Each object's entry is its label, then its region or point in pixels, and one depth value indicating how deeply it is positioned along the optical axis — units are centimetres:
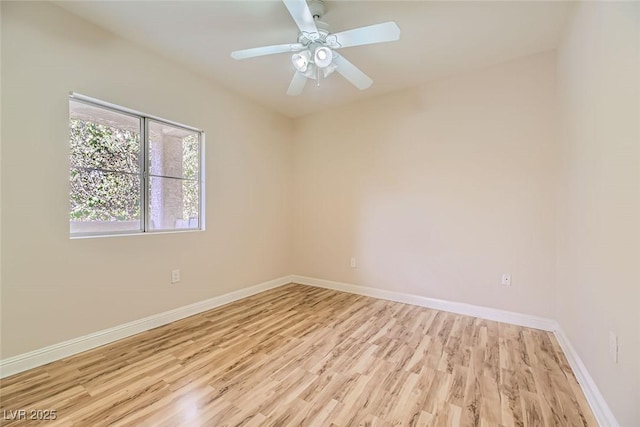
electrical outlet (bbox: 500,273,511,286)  272
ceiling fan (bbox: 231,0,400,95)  163
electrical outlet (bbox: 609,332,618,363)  130
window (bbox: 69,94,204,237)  214
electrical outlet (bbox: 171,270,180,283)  270
